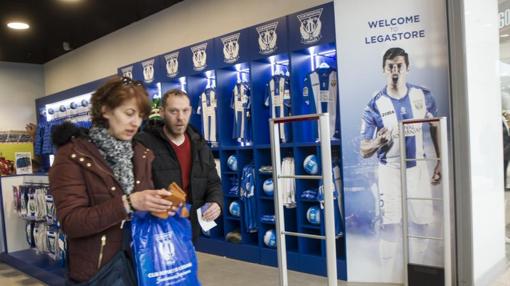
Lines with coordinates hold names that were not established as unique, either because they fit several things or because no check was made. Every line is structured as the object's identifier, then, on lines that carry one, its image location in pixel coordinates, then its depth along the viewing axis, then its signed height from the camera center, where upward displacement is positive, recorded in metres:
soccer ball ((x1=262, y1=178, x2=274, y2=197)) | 4.72 -0.57
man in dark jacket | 2.37 -0.09
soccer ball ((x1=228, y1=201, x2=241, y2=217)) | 5.12 -0.86
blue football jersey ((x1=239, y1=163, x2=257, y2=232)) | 4.88 -0.69
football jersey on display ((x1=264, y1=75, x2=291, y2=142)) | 4.60 +0.38
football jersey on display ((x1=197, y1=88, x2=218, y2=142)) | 5.40 +0.31
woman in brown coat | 1.35 -0.12
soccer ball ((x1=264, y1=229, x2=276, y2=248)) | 4.66 -1.12
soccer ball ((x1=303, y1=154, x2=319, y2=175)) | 4.34 -0.32
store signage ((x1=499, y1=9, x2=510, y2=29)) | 3.80 +0.95
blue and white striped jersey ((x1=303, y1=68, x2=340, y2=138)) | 4.25 +0.40
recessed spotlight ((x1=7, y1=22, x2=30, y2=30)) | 6.16 +1.77
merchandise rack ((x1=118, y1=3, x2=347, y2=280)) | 4.30 +0.39
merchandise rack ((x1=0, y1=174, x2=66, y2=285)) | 4.84 -1.11
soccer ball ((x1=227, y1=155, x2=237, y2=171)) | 5.17 -0.30
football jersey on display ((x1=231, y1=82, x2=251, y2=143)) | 5.04 +0.31
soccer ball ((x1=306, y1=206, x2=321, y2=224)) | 4.29 -0.82
